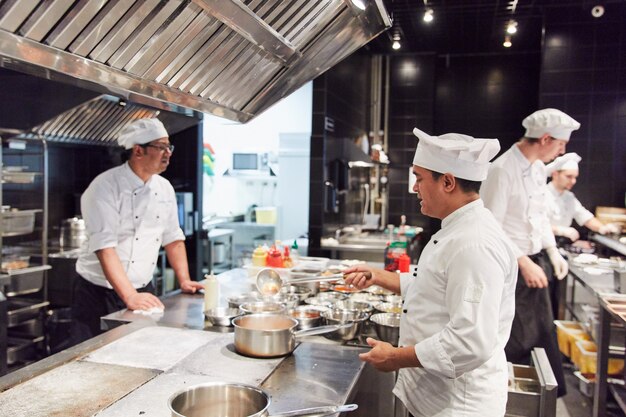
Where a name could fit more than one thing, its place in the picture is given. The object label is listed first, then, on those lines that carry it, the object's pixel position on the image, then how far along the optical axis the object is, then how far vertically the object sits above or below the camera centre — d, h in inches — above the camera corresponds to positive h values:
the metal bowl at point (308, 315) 90.3 -22.3
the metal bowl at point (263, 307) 90.7 -20.7
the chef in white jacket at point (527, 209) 129.8 -4.1
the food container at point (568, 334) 174.1 -45.3
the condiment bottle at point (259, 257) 136.6 -17.9
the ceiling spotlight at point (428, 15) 190.2 +61.5
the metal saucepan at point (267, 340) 75.7 -21.5
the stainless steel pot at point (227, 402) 56.4 -23.0
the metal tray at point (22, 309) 164.6 -39.7
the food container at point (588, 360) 152.7 -47.8
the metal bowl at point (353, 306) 100.2 -22.3
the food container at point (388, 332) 86.5 -22.8
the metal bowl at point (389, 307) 101.4 -22.4
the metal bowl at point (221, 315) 92.9 -22.6
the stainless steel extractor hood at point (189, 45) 58.0 +18.7
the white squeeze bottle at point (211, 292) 99.6 -19.6
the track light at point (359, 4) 87.8 +30.1
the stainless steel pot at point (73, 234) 202.1 -19.6
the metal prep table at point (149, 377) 60.5 -24.3
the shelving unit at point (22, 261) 164.1 -25.5
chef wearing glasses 106.5 -9.9
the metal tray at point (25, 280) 161.2 -30.3
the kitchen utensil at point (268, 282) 106.7 -18.9
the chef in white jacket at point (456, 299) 62.1 -13.0
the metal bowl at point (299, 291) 110.5 -22.0
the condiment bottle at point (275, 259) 135.3 -18.0
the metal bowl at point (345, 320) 87.4 -22.3
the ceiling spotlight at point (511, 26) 203.1 +62.0
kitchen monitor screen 318.0 +14.6
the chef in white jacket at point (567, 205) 227.5 -4.9
